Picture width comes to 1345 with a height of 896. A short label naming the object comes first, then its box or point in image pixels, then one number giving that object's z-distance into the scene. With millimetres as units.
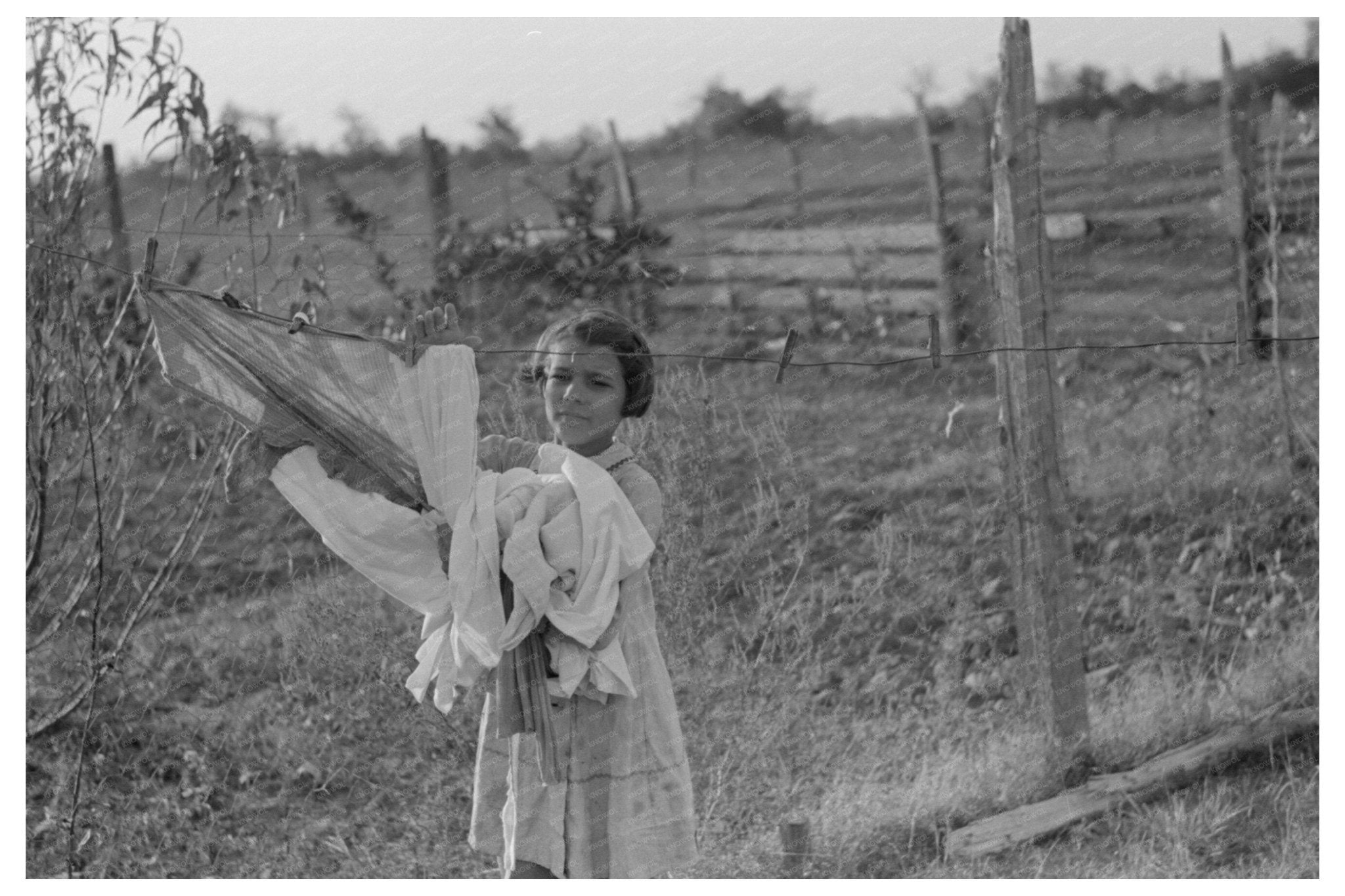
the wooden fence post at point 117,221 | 4105
